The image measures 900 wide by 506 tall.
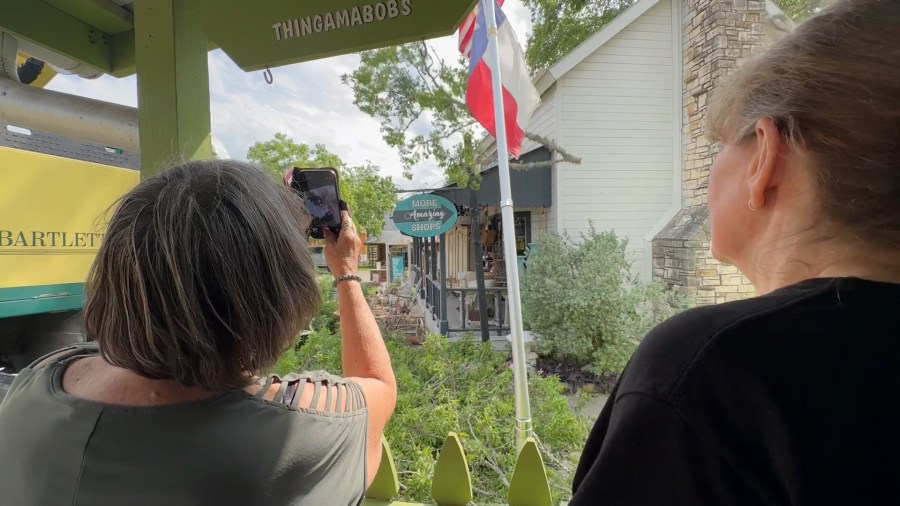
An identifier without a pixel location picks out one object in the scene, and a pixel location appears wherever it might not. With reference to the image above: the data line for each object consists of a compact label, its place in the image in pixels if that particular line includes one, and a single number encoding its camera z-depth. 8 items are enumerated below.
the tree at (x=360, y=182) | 9.80
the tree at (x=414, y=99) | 6.99
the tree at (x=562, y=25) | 9.32
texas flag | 3.86
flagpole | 2.95
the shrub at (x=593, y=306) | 5.62
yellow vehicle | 2.24
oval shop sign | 5.25
